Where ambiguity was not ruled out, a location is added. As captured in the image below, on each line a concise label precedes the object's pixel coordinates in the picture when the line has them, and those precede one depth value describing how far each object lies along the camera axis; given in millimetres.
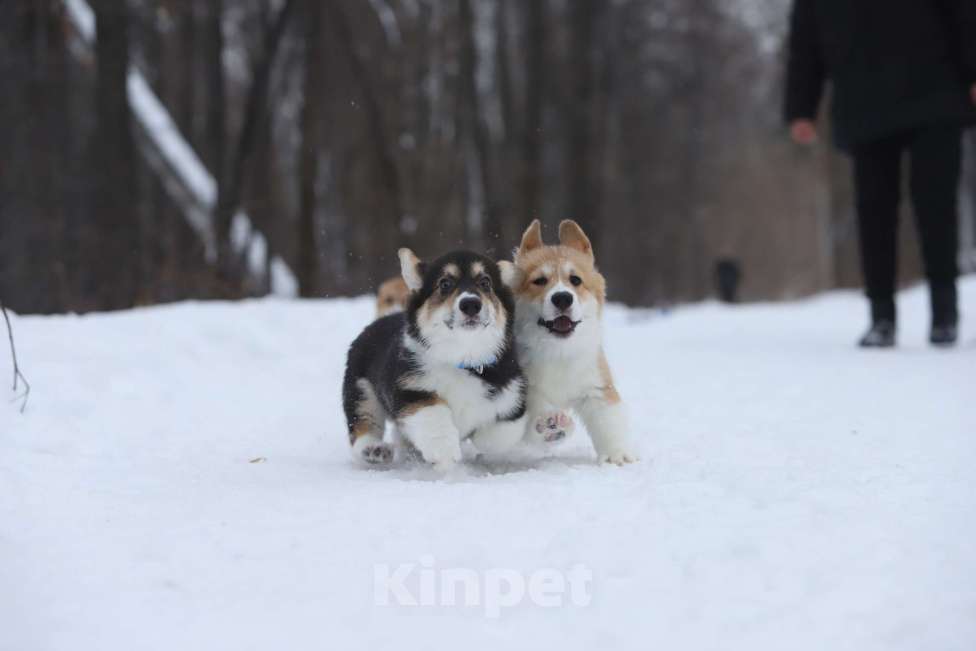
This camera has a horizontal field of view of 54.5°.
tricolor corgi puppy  3545
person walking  6848
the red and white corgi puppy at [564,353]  3781
